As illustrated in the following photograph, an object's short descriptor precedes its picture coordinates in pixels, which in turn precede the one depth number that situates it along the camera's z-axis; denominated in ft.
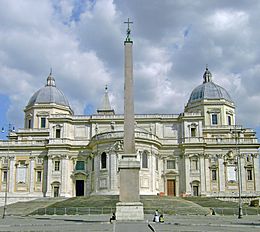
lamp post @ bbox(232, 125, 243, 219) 114.92
